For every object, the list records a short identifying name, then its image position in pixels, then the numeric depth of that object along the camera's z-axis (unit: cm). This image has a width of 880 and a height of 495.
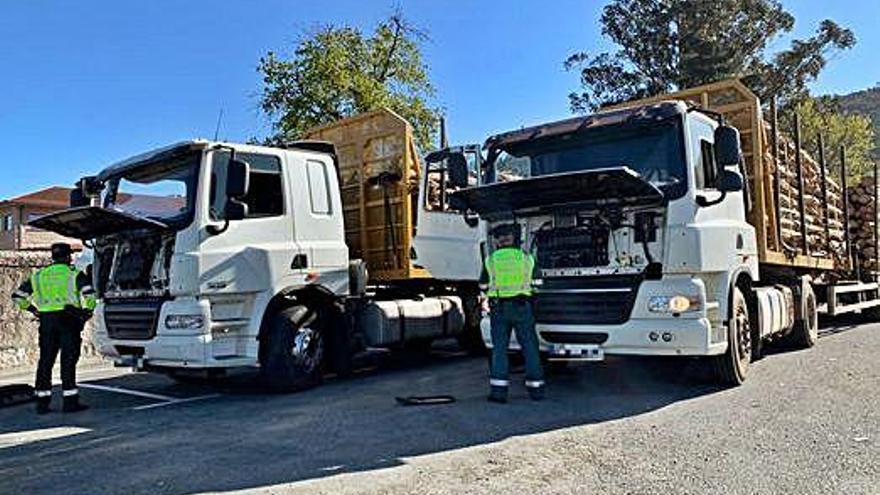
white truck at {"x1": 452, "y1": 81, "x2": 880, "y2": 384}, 693
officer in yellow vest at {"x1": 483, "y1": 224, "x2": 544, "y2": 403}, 735
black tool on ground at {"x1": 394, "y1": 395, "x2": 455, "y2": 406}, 743
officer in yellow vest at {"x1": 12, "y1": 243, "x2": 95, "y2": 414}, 794
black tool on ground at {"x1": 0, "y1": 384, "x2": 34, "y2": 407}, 851
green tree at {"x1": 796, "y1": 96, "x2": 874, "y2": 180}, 3469
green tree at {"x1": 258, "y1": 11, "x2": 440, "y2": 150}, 2034
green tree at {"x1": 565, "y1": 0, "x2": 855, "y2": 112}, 3359
